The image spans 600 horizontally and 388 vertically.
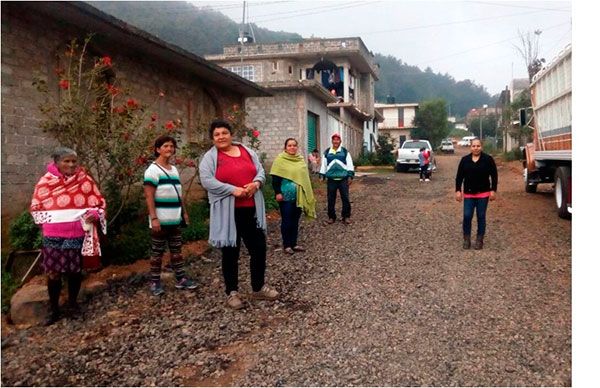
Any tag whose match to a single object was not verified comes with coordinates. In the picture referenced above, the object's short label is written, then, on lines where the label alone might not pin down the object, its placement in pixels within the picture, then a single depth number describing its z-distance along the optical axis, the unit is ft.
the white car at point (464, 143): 197.98
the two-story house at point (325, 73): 67.36
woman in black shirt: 20.94
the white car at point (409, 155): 69.72
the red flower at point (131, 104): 17.93
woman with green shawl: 20.77
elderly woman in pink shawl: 13.38
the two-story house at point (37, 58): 19.75
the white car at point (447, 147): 151.12
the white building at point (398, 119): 169.07
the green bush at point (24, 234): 17.81
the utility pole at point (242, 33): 98.76
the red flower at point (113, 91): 18.27
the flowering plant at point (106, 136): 16.97
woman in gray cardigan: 13.94
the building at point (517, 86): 132.53
